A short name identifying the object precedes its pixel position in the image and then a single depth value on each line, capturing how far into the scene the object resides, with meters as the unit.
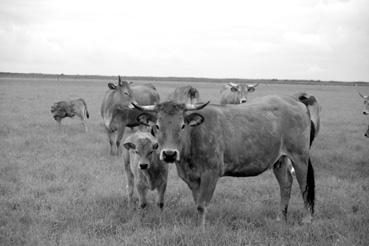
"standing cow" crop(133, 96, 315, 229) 5.71
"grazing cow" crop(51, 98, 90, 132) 16.94
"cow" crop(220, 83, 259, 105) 17.98
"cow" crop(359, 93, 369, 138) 20.18
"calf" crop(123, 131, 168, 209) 6.87
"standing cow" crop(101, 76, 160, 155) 12.28
